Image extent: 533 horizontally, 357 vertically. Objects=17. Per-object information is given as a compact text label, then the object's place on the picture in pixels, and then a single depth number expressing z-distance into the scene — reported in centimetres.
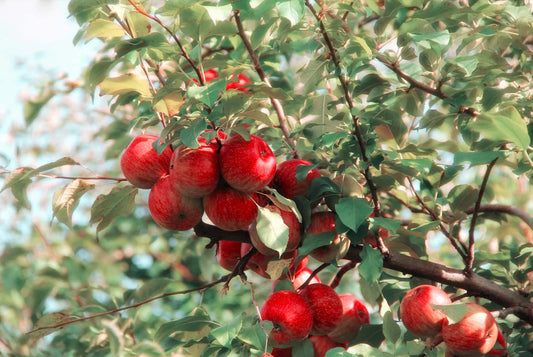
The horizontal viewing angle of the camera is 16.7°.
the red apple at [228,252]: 234
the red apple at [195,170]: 215
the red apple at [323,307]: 227
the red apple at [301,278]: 238
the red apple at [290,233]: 222
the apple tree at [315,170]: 216
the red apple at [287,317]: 223
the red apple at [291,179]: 226
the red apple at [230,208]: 219
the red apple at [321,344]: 232
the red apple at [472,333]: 220
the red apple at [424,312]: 223
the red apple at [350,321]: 233
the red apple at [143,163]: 222
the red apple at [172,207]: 220
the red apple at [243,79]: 256
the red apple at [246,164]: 216
